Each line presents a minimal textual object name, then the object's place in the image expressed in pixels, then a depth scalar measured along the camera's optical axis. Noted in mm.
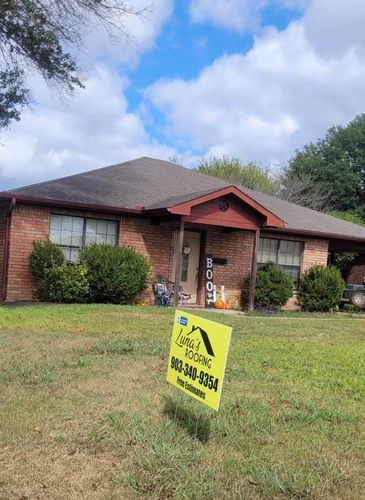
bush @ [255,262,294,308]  16812
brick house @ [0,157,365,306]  14438
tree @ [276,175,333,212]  38125
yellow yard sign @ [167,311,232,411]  4051
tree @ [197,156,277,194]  38062
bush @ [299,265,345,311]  17500
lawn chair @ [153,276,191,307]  15461
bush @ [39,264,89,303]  13719
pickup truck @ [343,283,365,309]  19047
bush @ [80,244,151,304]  14320
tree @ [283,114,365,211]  39375
